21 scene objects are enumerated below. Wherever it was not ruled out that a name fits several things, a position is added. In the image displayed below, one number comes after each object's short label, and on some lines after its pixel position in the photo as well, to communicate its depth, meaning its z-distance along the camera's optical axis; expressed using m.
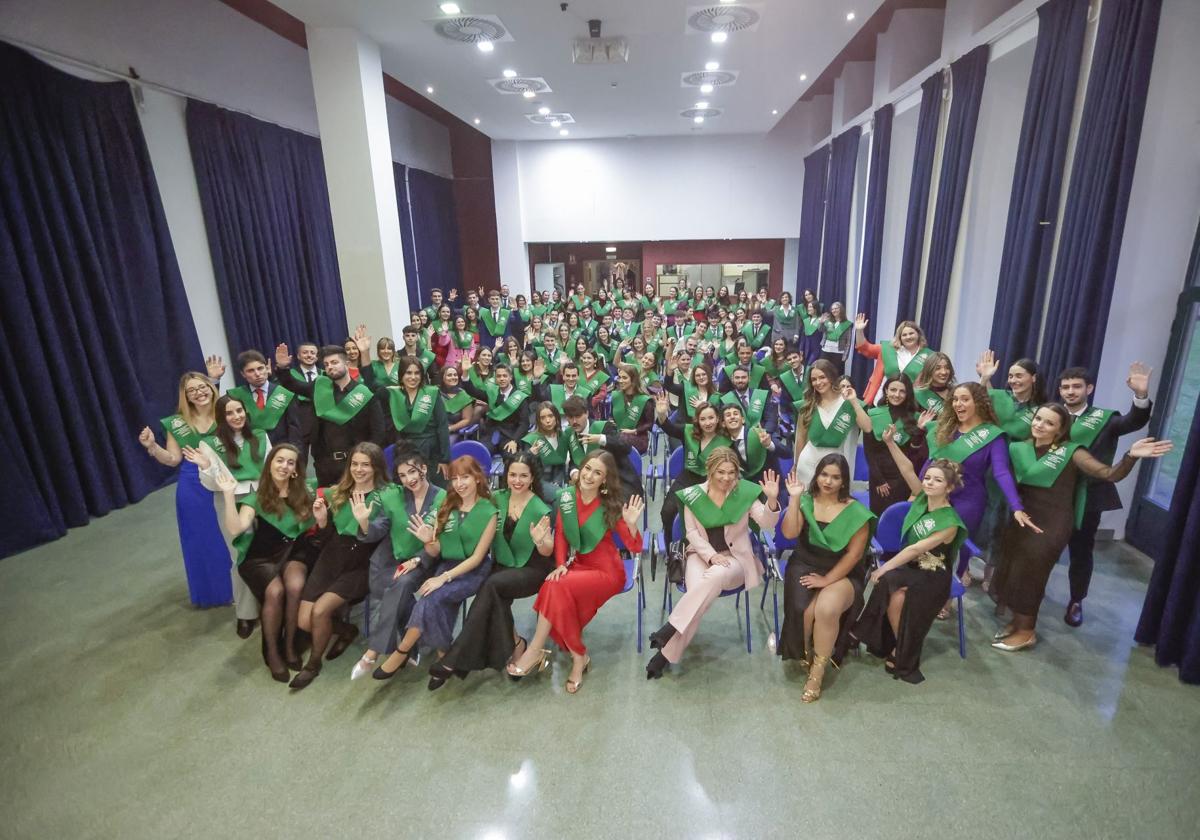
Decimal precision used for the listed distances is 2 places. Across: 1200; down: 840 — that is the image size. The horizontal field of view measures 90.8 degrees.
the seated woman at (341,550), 3.25
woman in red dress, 3.13
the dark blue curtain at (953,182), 5.71
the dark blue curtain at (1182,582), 2.94
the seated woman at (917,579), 3.06
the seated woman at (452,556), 3.12
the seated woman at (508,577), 3.12
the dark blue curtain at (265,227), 6.84
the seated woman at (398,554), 3.15
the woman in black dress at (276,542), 3.28
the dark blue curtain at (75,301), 4.75
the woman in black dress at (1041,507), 3.23
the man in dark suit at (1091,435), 3.21
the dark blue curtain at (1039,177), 4.33
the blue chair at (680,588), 3.40
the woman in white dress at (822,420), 3.94
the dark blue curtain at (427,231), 11.80
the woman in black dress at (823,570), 3.01
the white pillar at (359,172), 6.34
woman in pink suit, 3.14
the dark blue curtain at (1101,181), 3.68
